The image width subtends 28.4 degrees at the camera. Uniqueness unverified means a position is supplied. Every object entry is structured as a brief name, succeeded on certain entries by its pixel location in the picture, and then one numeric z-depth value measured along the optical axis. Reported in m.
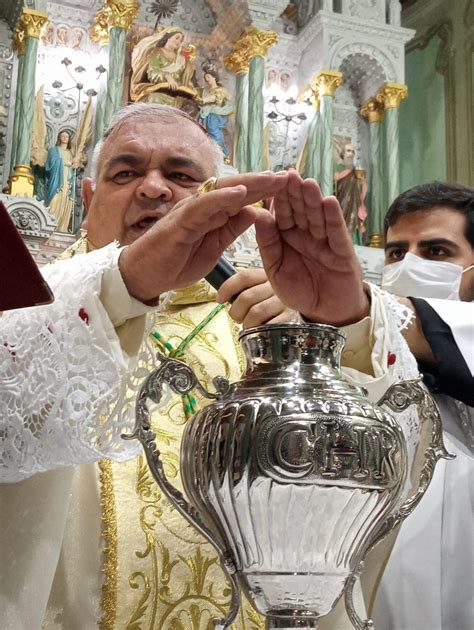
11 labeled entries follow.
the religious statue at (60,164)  8.07
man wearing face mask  2.01
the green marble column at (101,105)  8.39
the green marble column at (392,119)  9.27
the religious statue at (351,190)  9.13
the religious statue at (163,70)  8.69
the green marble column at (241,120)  8.73
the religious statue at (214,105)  8.98
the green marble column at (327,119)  8.94
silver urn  1.08
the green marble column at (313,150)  8.98
